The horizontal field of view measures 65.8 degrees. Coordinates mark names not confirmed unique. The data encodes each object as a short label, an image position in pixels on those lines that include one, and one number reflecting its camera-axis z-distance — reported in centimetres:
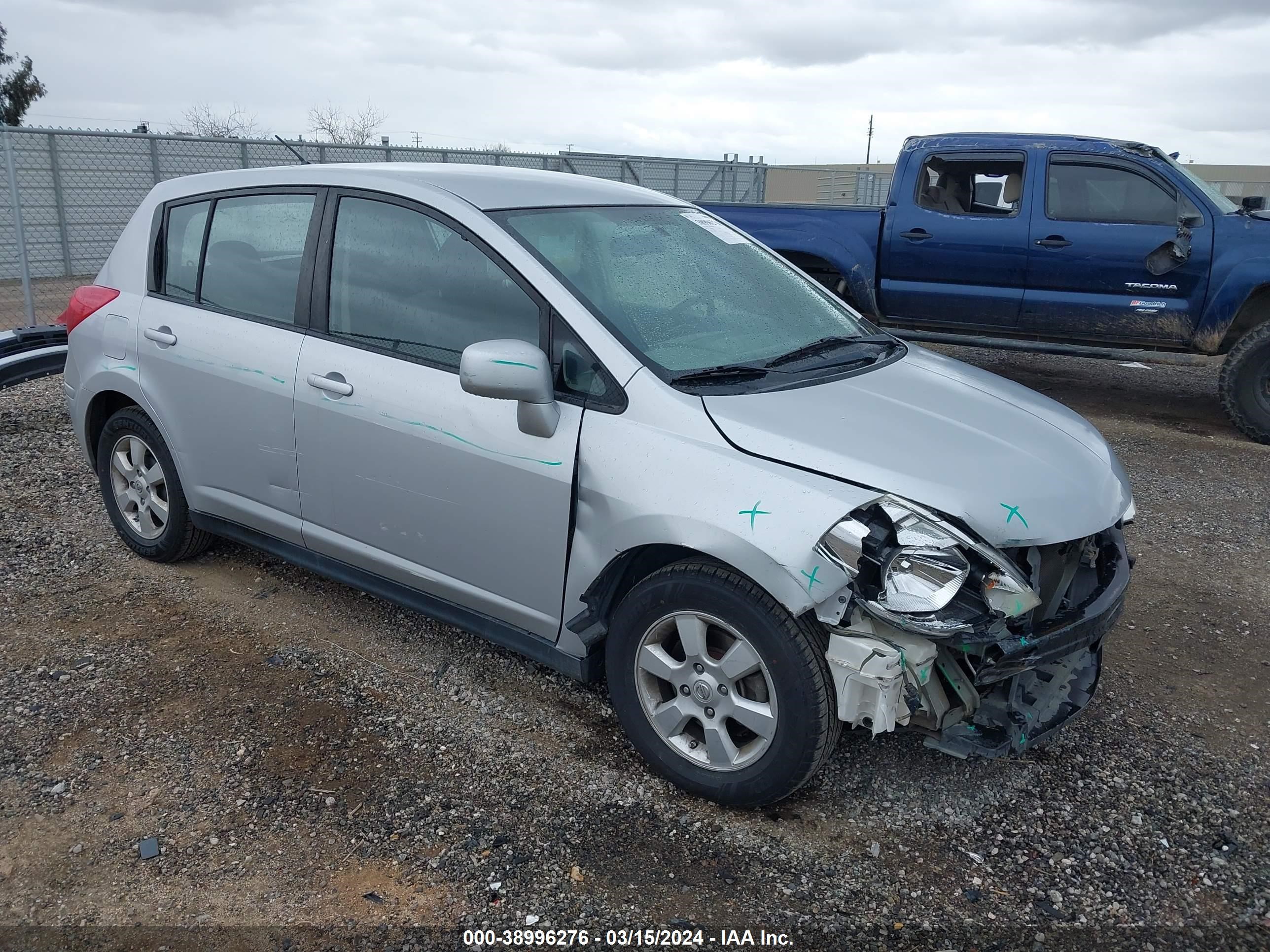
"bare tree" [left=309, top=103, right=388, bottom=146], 2781
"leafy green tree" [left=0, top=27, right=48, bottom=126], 2769
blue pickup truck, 726
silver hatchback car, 262
